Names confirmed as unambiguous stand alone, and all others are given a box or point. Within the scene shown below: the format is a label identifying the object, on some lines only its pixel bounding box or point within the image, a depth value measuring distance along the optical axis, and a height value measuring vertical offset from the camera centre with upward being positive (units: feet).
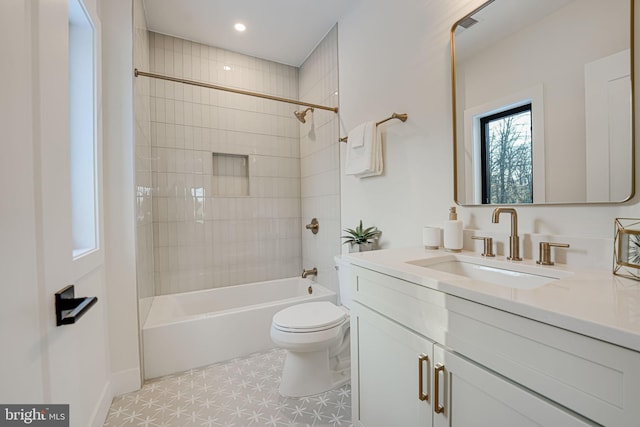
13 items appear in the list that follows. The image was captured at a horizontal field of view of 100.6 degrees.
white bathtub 5.92 -2.85
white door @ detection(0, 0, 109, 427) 1.66 +0.09
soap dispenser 4.07 -0.40
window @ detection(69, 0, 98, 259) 4.31 +1.40
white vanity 1.65 -1.13
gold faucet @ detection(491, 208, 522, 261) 3.47 -0.40
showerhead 8.53 +3.12
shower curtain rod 5.94 +3.26
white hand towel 5.93 +1.40
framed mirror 2.86 +1.34
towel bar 5.36 +1.89
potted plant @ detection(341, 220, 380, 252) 6.19 -0.65
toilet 4.97 -2.55
